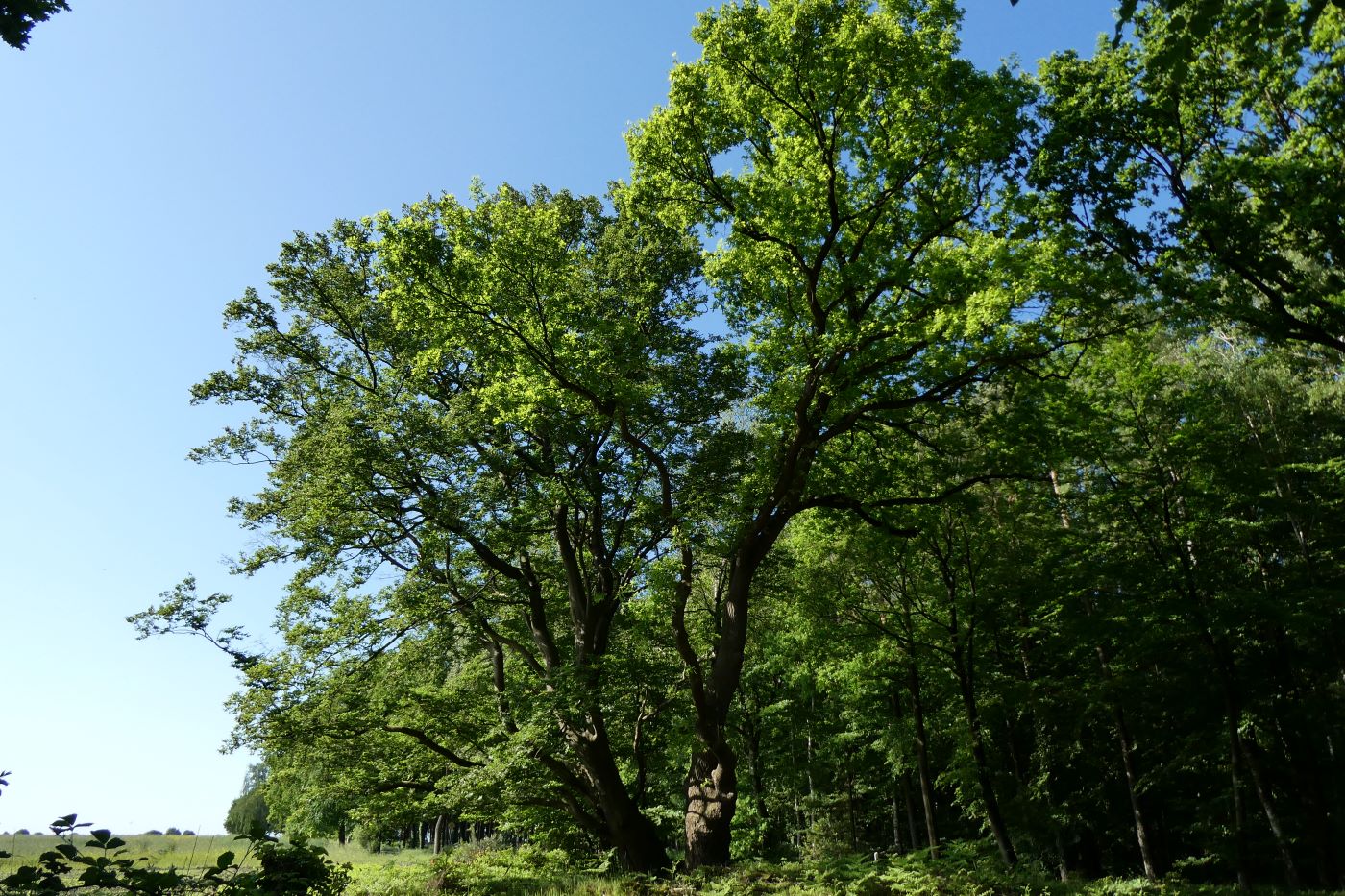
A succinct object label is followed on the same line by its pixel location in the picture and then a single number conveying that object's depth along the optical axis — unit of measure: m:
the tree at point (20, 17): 4.50
